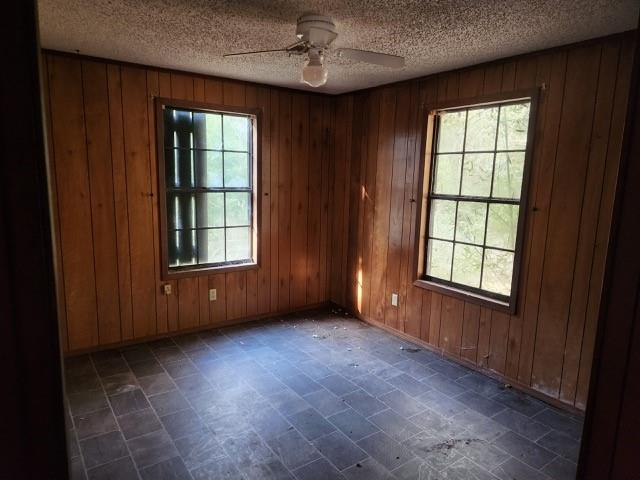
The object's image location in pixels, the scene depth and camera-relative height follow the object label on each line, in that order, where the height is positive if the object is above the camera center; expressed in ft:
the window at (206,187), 12.03 -0.30
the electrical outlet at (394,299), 13.01 -3.69
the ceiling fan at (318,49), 7.42 +2.51
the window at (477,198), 9.78 -0.32
